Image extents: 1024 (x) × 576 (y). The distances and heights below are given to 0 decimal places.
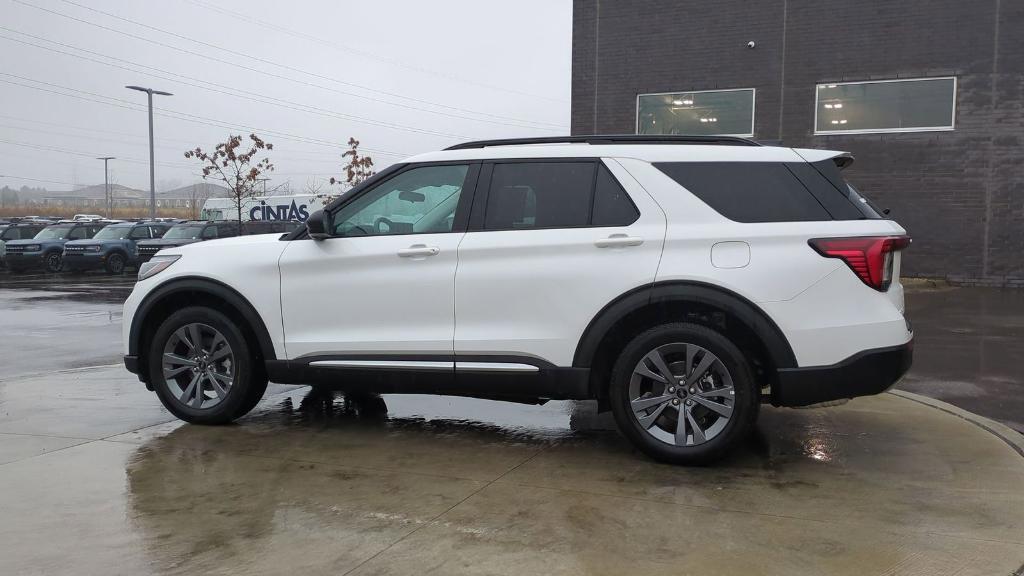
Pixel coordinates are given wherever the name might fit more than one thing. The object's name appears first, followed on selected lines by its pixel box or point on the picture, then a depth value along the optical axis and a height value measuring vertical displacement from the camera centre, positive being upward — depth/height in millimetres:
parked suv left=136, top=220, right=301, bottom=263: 25203 -117
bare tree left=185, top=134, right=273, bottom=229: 36656 +3038
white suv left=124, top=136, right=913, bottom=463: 4676 -349
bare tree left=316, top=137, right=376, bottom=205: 39406 +3105
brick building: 17625 +3242
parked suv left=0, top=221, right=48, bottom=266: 28781 -179
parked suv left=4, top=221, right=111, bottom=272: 26391 -852
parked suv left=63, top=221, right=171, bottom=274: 25422 -684
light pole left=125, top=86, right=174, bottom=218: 40969 +1696
